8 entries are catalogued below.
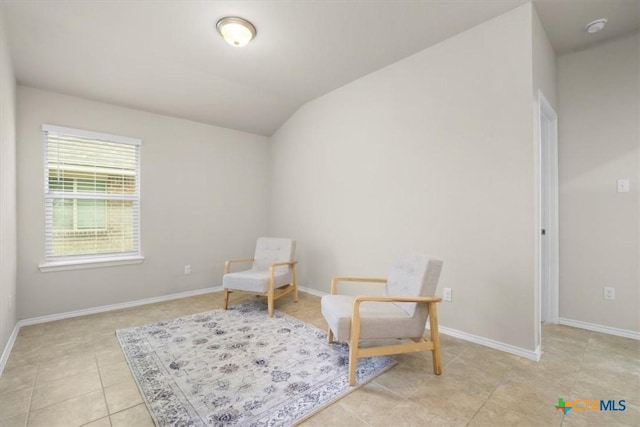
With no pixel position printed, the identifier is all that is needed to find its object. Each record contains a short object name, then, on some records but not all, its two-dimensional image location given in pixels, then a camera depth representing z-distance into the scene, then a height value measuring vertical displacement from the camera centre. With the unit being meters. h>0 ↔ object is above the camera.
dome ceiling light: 2.37 +1.58
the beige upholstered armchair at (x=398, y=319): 1.94 -0.74
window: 3.10 +0.25
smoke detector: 2.36 +1.59
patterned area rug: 1.63 -1.12
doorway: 2.87 -0.08
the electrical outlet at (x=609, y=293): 2.61 -0.74
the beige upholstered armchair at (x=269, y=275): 3.21 -0.73
